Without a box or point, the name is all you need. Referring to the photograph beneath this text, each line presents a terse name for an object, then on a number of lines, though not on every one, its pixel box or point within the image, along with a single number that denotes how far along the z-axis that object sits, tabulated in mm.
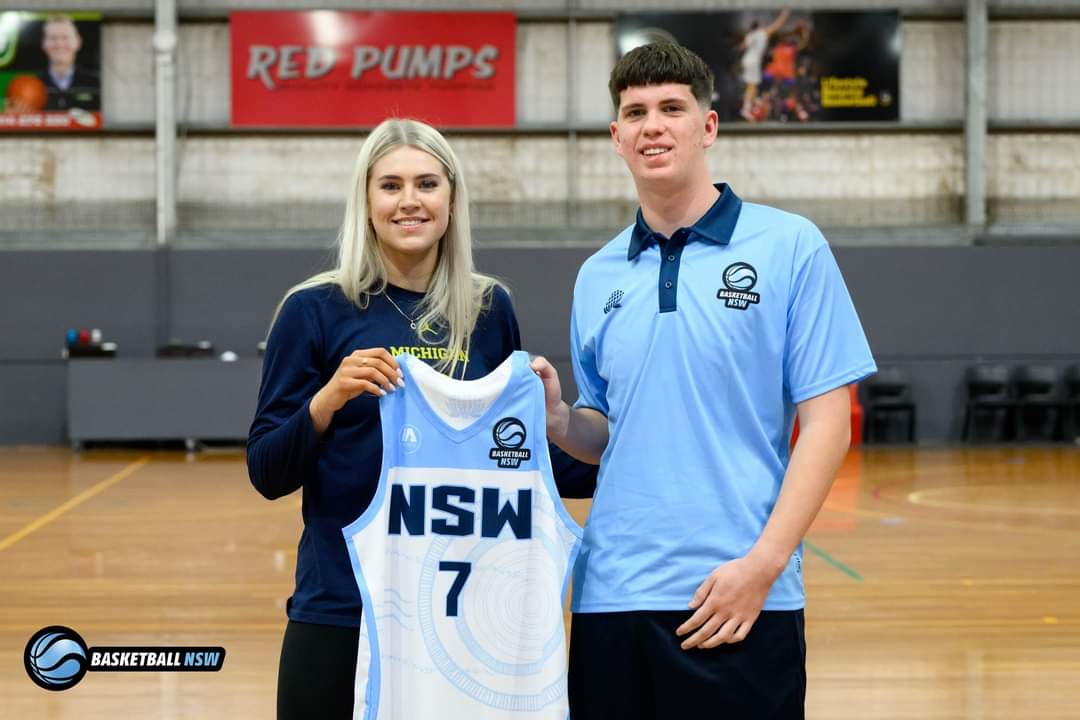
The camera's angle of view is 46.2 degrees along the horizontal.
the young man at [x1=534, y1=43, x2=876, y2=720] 2123
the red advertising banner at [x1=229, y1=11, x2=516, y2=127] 14406
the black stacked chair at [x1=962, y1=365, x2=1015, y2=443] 14180
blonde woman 2381
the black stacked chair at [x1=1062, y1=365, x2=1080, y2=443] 14031
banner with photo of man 14195
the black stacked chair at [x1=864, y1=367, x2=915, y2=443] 14039
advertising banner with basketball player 14406
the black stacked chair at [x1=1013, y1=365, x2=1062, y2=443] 14078
